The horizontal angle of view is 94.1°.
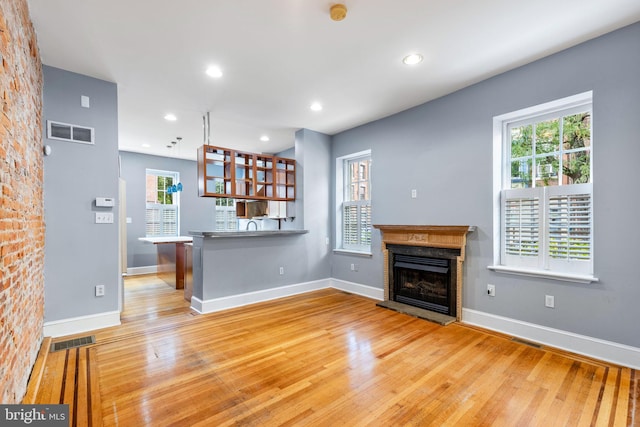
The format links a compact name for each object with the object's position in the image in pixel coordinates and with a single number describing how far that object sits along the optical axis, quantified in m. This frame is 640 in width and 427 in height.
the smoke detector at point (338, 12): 2.15
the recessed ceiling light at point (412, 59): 2.84
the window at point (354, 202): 4.98
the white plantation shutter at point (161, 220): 7.10
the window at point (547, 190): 2.78
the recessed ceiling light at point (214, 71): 3.05
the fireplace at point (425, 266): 3.56
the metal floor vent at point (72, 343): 2.80
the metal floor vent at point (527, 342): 2.85
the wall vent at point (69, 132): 3.02
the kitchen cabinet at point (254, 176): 4.35
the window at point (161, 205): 7.13
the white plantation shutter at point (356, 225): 4.95
